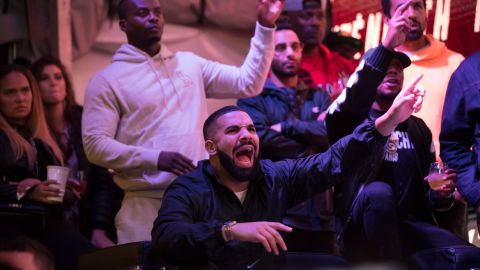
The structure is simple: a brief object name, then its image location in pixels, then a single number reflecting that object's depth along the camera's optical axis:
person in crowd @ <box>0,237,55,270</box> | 4.21
